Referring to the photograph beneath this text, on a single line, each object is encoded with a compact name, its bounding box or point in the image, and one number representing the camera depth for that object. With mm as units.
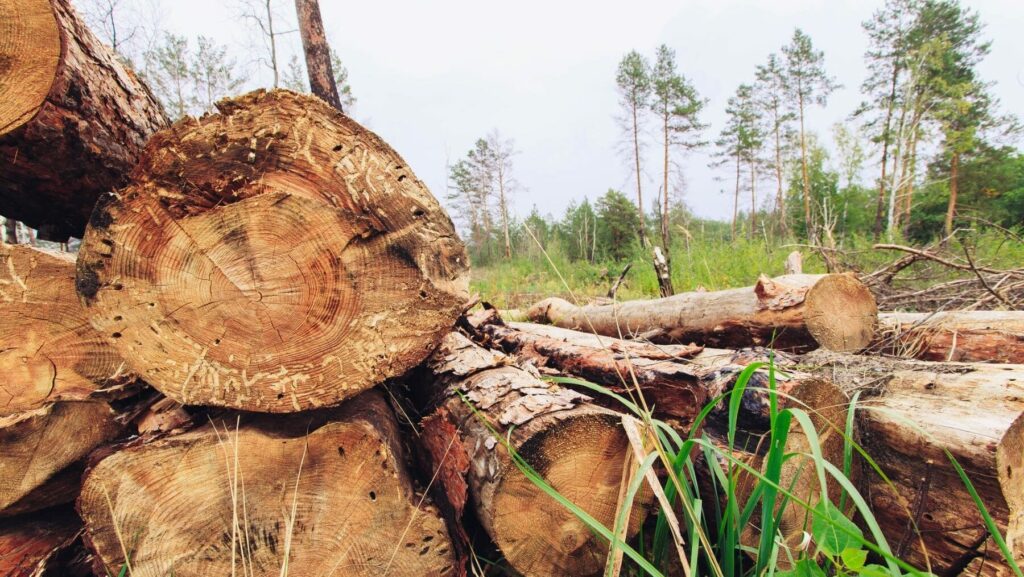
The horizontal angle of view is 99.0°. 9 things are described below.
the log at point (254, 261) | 958
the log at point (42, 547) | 1154
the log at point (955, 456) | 1021
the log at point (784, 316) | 2199
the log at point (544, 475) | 967
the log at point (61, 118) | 1094
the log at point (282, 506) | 1003
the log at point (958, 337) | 1968
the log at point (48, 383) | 1170
